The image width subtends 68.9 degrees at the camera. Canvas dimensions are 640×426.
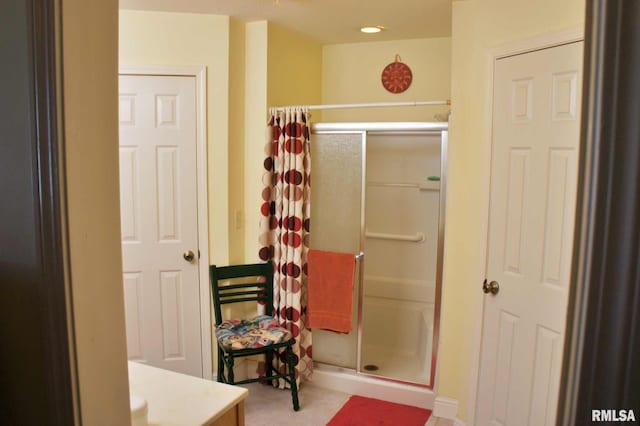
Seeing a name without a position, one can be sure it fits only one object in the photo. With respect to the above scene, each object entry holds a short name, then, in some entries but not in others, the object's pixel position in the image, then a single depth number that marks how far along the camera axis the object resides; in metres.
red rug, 2.82
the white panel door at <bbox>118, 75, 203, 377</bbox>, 3.05
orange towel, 3.14
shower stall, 3.15
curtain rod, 2.81
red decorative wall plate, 3.62
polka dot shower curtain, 3.11
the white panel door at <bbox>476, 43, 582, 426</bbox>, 1.97
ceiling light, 3.28
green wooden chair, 2.89
